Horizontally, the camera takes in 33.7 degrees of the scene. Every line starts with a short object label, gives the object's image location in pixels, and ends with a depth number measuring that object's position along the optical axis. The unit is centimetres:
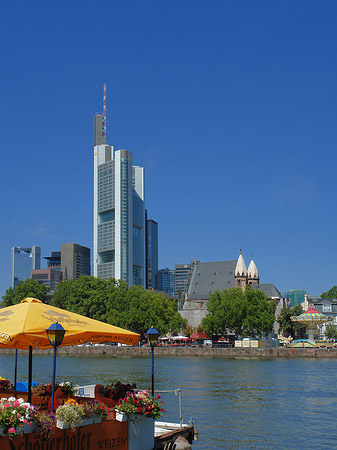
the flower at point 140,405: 1366
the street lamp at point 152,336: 1830
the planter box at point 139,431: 1382
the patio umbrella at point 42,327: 1207
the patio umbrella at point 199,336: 12188
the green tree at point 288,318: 14276
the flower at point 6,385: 1625
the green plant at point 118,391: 1508
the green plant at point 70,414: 1195
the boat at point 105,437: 1130
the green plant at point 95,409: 1251
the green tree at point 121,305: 11738
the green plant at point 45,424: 1147
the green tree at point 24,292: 14512
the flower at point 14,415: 1070
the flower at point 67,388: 1536
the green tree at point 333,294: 19632
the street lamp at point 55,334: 1197
